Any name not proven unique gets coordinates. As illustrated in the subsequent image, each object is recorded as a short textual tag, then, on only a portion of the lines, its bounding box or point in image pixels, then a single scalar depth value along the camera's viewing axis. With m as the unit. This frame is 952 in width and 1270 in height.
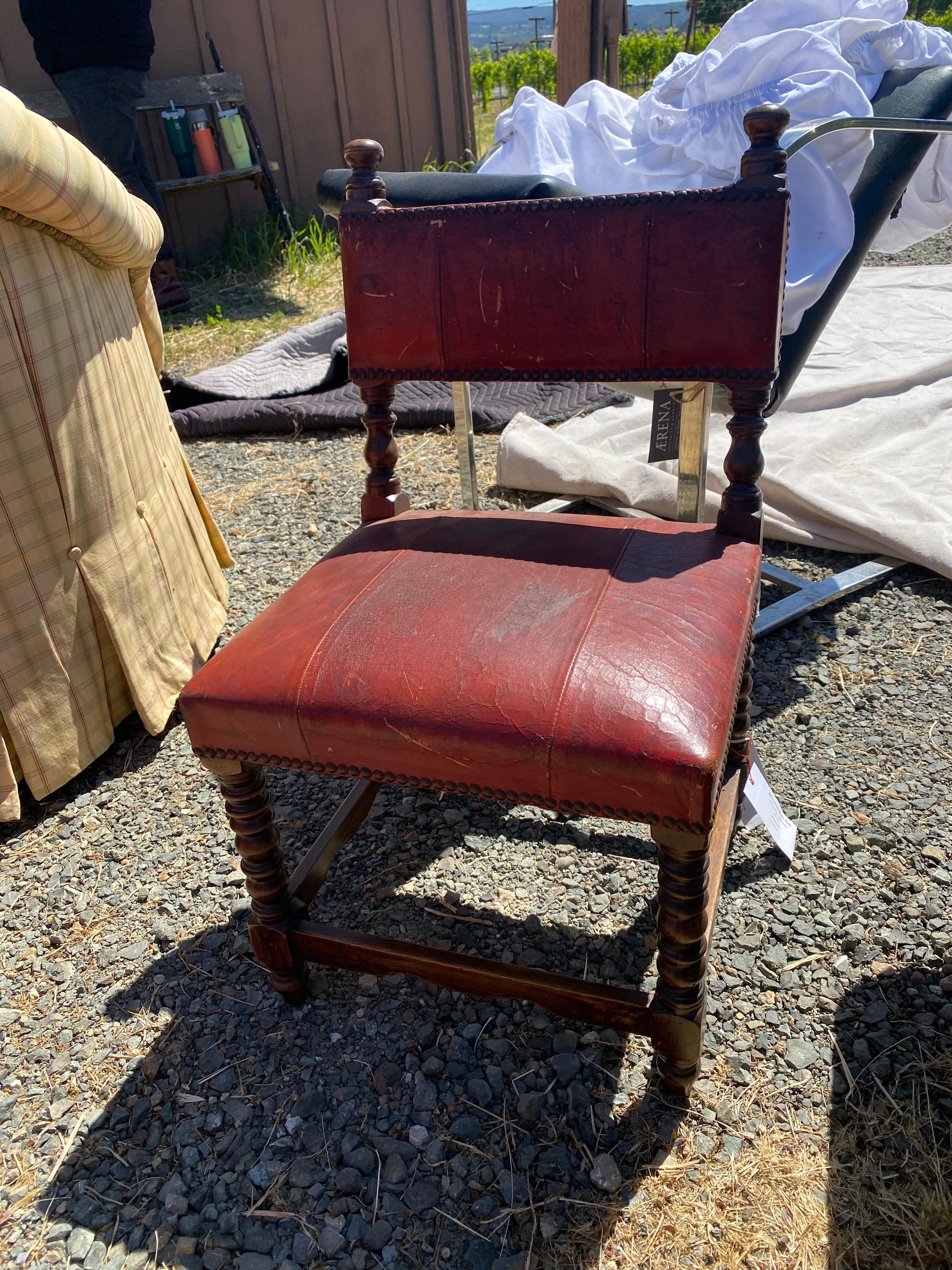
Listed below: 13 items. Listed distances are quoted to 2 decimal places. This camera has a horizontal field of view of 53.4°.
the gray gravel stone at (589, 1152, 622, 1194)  1.16
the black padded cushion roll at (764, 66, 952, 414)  2.05
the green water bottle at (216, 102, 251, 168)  5.44
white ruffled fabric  2.02
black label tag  1.95
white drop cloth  2.50
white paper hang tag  1.47
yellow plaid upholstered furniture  1.65
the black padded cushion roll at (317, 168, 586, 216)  1.89
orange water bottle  5.36
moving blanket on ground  3.55
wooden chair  1.01
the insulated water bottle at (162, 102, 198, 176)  5.29
